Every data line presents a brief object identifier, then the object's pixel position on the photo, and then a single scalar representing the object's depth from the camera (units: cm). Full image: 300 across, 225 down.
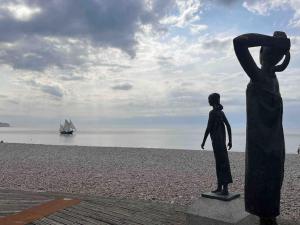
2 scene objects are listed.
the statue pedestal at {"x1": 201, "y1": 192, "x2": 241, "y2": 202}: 359
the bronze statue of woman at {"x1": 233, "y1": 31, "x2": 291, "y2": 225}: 274
